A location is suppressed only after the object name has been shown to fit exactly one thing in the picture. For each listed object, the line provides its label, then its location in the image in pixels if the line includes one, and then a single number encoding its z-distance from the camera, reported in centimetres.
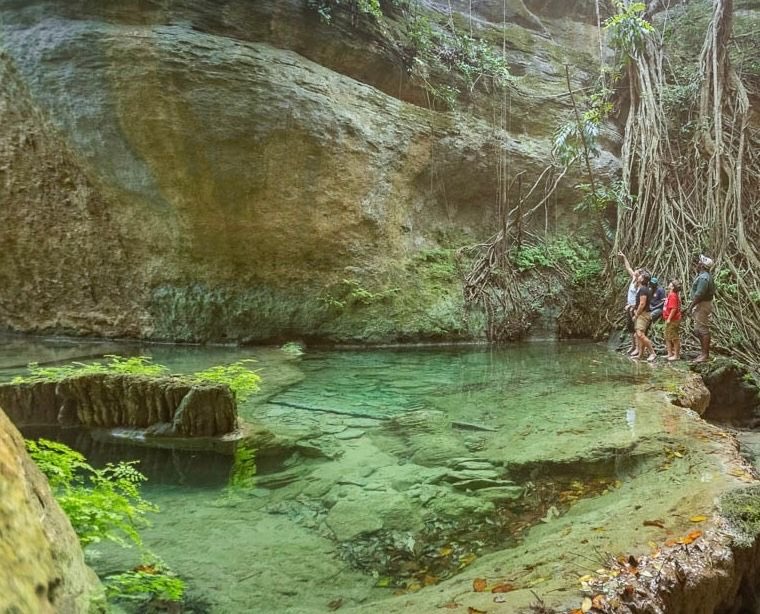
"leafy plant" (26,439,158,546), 197
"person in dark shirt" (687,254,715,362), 759
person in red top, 783
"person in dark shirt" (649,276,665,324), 880
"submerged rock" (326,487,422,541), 280
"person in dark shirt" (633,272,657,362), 819
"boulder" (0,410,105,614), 111
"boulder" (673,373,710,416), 499
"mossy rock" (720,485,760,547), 230
